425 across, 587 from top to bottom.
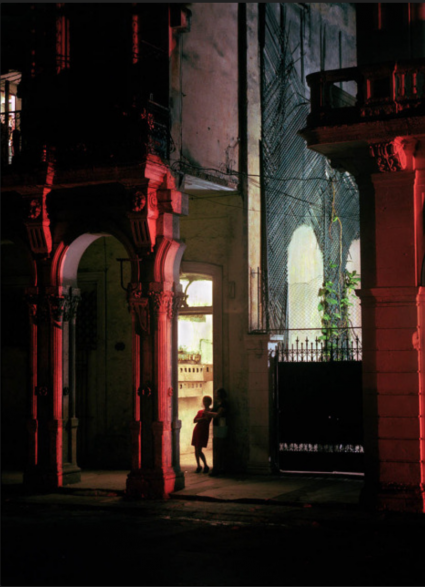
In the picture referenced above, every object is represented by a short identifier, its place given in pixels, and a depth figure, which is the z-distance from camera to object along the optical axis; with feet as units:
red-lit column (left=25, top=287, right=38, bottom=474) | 52.24
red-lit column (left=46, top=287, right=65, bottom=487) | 51.62
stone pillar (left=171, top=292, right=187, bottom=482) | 49.62
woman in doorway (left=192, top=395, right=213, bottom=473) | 54.91
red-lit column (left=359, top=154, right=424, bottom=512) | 41.83
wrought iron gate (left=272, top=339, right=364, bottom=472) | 51.62
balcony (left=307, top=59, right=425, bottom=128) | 41.86
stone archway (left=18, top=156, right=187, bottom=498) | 48.96
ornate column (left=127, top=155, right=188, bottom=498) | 48.80
